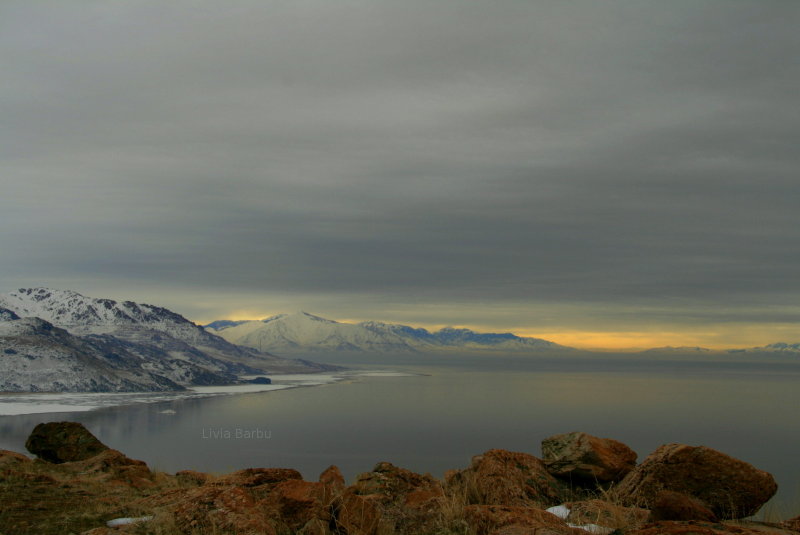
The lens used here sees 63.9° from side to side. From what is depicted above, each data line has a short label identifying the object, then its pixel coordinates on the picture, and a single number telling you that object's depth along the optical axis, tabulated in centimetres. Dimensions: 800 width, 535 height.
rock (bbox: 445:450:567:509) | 1411
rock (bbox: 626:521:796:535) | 816
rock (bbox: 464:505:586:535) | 949
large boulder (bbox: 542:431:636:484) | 1598
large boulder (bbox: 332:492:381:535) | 1020
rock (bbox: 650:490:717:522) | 967
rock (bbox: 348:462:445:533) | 1107
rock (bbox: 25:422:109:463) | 2603
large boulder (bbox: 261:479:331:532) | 1067
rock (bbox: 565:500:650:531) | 1080
